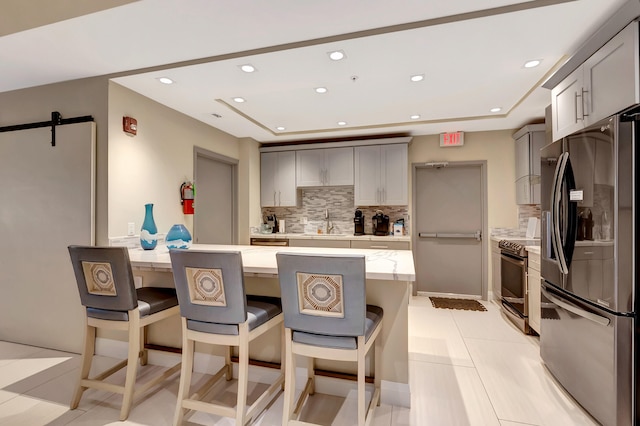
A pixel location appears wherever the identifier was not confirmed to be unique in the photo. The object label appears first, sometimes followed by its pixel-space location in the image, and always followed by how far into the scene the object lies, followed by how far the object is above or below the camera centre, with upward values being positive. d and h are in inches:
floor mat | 161.6 -49.5
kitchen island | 73.3 -22.2
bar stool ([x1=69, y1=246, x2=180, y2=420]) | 73.3 -22.5
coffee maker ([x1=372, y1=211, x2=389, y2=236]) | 185.9 -7.3
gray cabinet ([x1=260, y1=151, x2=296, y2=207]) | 197.3 +22.2
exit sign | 176.4 +42.1
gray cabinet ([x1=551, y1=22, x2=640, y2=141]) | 64.0 +30.5
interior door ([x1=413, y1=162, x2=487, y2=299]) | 181.0 -9.3
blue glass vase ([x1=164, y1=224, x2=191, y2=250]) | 102.8 -8.0
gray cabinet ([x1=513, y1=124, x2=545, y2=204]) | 152.9 +25.8
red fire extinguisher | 135.7 +7.3
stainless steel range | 124.0 -30.4
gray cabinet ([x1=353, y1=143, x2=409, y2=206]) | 178.5 +22.0
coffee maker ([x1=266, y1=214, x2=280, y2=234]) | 202.8 -5.7
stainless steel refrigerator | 63.7 -12.1
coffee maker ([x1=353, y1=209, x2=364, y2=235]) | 188.4 -6.4
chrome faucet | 200.4 -6.4
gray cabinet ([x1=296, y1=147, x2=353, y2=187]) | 187.8 +28.5
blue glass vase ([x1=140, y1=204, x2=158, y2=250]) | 107.7 -6.3
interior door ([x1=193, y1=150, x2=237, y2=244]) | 155.8 +7.5
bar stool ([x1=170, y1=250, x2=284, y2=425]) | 64.9 -21.4
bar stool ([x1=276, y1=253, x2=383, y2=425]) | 58.3 -19.1
